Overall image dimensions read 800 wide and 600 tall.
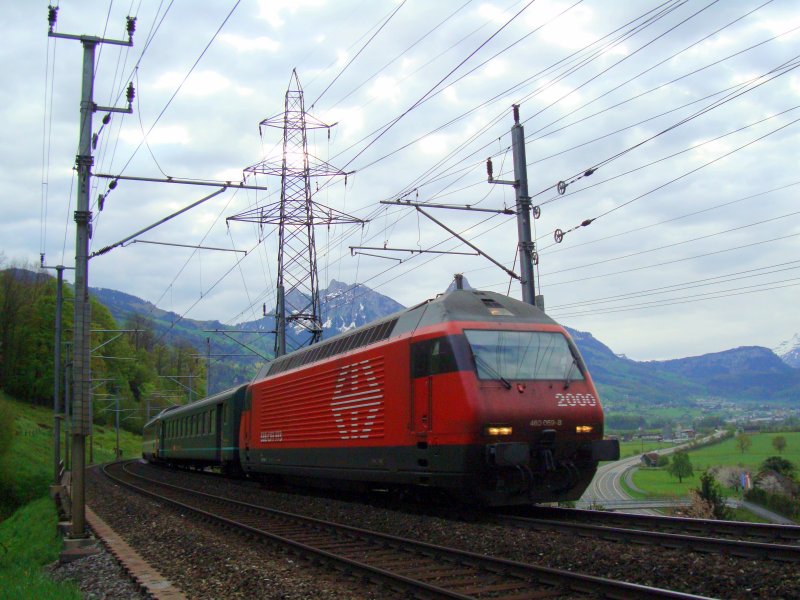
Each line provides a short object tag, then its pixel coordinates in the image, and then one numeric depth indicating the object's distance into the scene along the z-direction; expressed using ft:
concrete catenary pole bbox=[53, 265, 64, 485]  95.96
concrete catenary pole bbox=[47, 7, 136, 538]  42.16
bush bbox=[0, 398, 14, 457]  139.23
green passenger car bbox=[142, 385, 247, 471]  86.02
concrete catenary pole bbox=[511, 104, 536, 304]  61.16
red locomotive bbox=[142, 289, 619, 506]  39.81
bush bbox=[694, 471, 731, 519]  71.87
